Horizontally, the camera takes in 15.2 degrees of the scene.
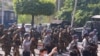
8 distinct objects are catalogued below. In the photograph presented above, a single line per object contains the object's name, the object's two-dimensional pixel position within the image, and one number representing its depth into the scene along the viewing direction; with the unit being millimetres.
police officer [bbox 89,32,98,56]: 14104
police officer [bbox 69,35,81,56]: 11952
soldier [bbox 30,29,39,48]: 23834
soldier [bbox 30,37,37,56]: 17166
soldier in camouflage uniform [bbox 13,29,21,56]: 17312
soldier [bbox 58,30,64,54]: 22172
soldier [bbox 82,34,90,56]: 14166
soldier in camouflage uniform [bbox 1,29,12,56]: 18453
